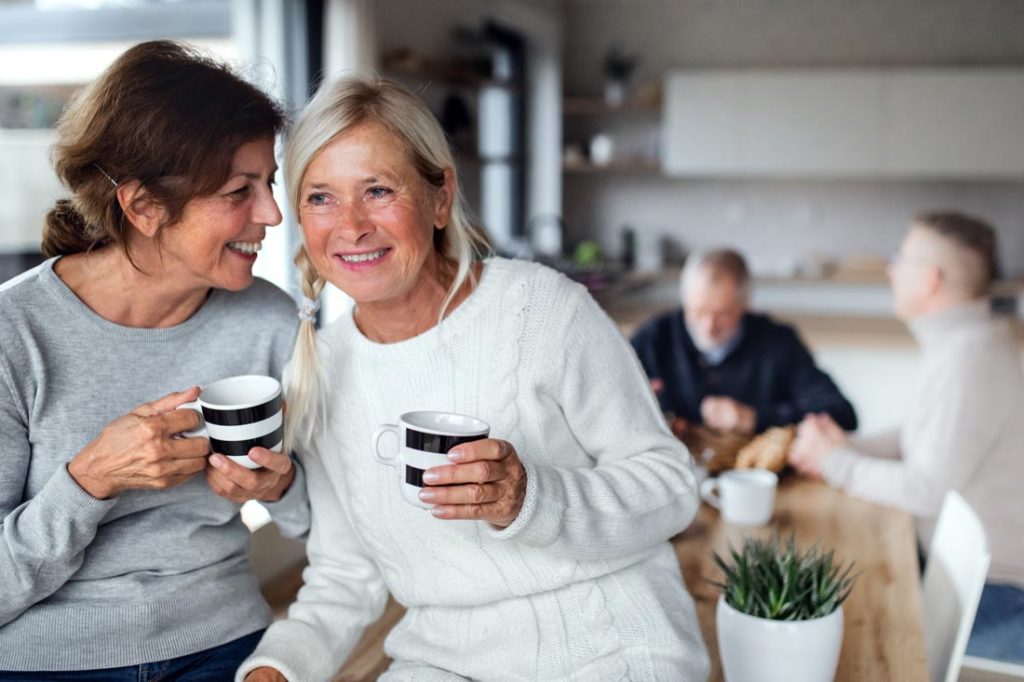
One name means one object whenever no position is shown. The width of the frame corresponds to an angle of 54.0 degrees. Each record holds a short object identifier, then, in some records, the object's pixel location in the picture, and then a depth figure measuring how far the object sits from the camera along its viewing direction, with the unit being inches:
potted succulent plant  51.4
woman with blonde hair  51.4
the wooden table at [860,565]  59.5
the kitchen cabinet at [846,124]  220.4
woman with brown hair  50.1
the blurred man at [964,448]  86.0
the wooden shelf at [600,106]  241.6
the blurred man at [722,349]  119.0
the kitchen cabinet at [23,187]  96.3
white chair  63.9
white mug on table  77.7
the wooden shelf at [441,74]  164.4
